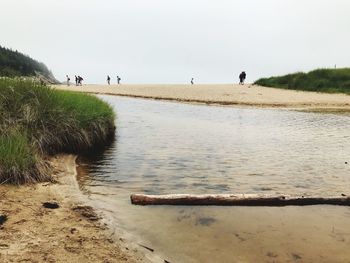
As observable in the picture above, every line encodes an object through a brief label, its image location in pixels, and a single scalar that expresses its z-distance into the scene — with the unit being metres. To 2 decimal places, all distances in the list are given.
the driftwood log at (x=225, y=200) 6.71
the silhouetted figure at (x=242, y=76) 55.19
